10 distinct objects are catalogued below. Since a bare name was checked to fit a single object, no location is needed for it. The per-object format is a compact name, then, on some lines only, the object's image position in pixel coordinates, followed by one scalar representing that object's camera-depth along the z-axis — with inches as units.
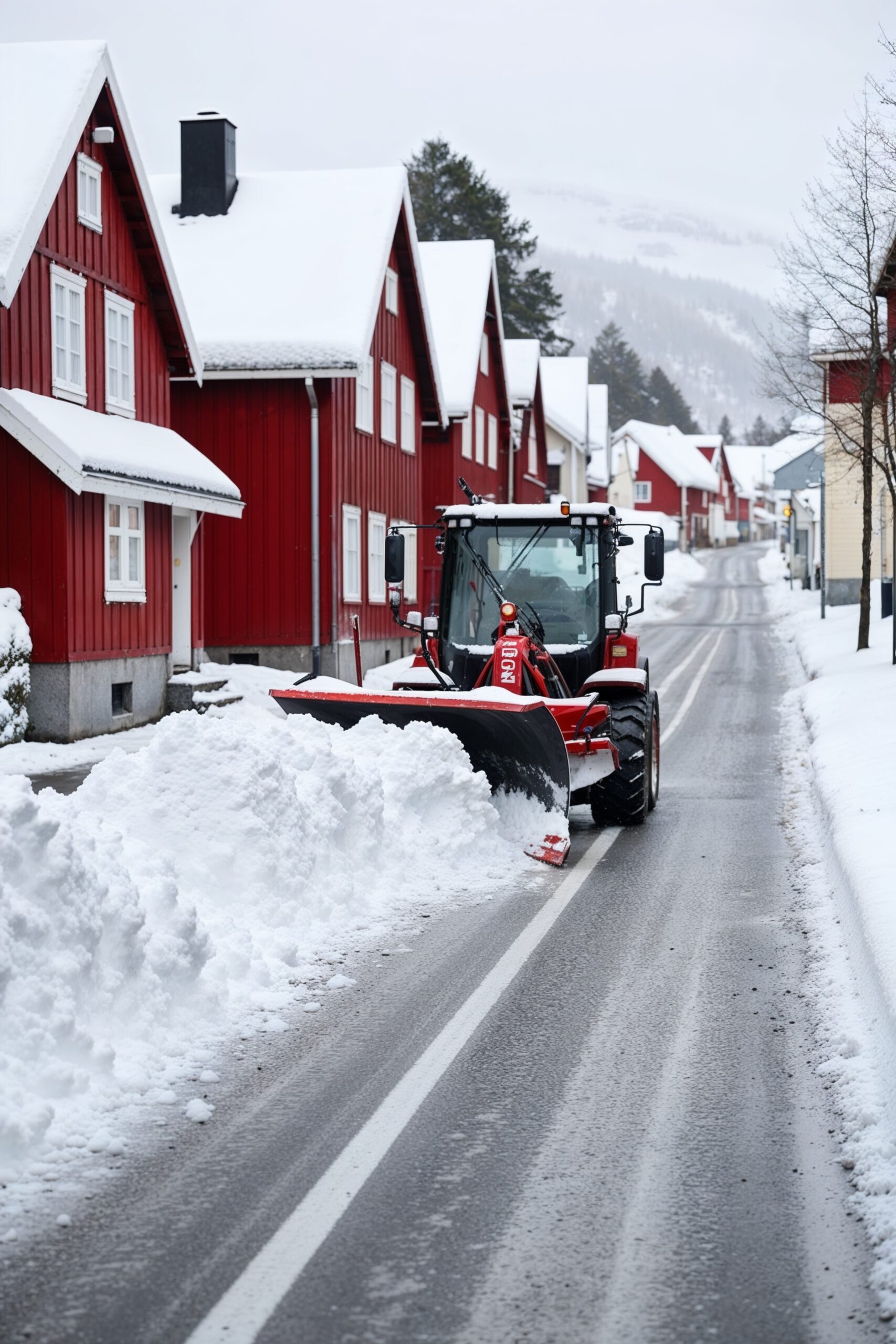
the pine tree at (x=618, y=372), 4945.9
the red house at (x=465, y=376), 1425.9
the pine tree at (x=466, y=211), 2581.2
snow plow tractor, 439.5
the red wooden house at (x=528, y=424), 1816.2
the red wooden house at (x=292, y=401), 995.9
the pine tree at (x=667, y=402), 5559.1
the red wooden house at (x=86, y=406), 670.5
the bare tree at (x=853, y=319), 962.1
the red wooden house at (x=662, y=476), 3754.9
